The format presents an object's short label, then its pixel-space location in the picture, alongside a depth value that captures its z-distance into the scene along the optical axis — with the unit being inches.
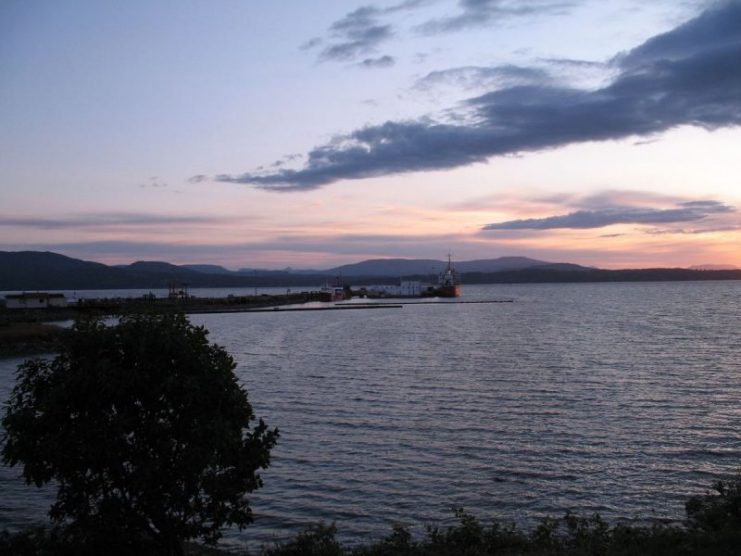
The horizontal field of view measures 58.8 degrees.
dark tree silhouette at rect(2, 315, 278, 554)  370.6
